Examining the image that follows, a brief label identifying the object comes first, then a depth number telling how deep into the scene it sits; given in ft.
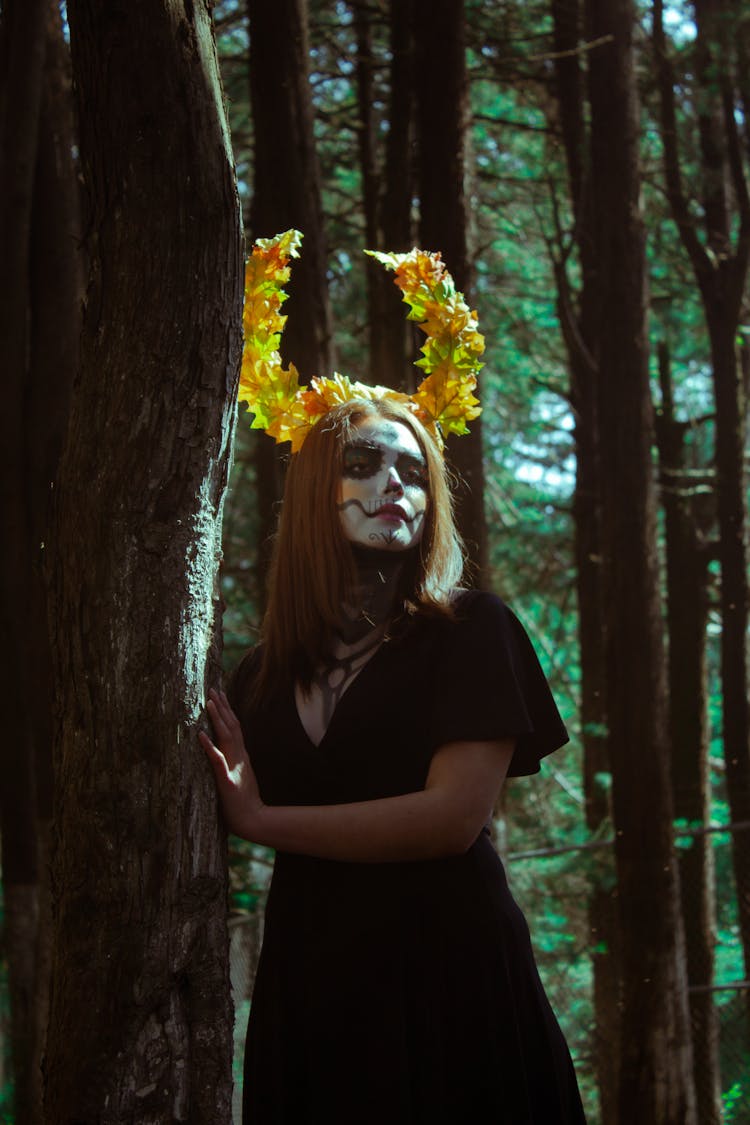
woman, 9.24
